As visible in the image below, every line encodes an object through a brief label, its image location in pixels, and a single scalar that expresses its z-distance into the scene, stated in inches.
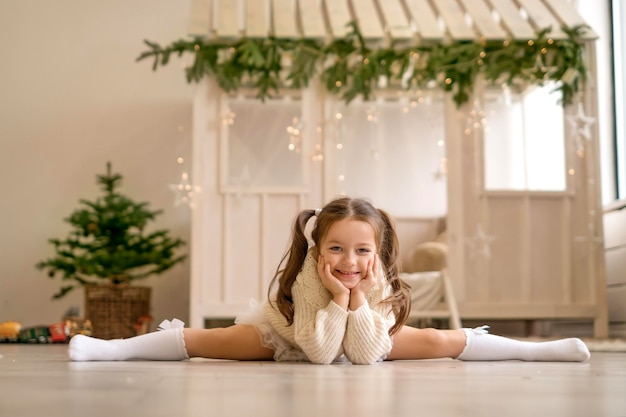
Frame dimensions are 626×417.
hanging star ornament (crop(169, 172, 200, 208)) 177.0
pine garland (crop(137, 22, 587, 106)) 175.9
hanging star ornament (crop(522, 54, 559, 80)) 178.1
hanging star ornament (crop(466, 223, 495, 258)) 178.1
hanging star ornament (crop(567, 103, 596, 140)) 179.3
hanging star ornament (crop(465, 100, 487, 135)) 180.1
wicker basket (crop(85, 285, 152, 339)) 180.1
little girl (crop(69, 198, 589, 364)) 83.4
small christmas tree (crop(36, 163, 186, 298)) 182.1
